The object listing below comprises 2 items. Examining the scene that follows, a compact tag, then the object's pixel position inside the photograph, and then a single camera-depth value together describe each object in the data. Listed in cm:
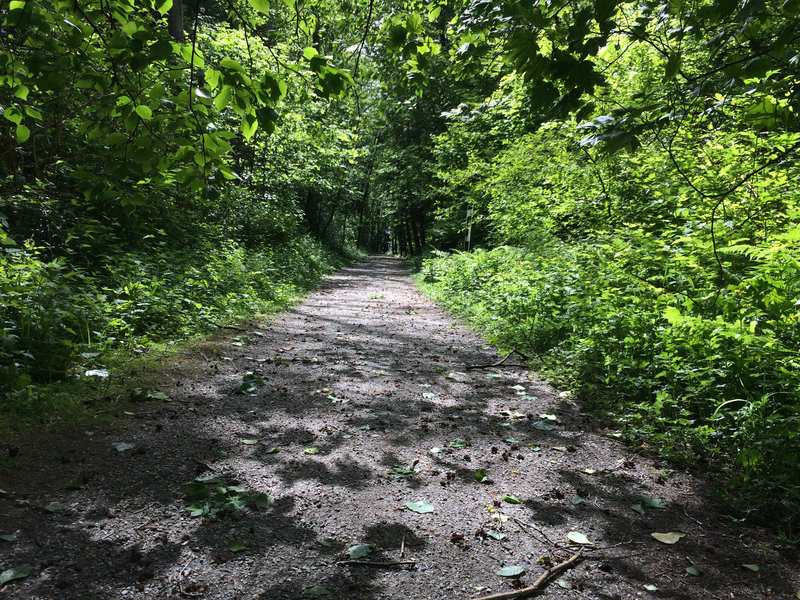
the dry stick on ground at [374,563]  232
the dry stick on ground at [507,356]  622
